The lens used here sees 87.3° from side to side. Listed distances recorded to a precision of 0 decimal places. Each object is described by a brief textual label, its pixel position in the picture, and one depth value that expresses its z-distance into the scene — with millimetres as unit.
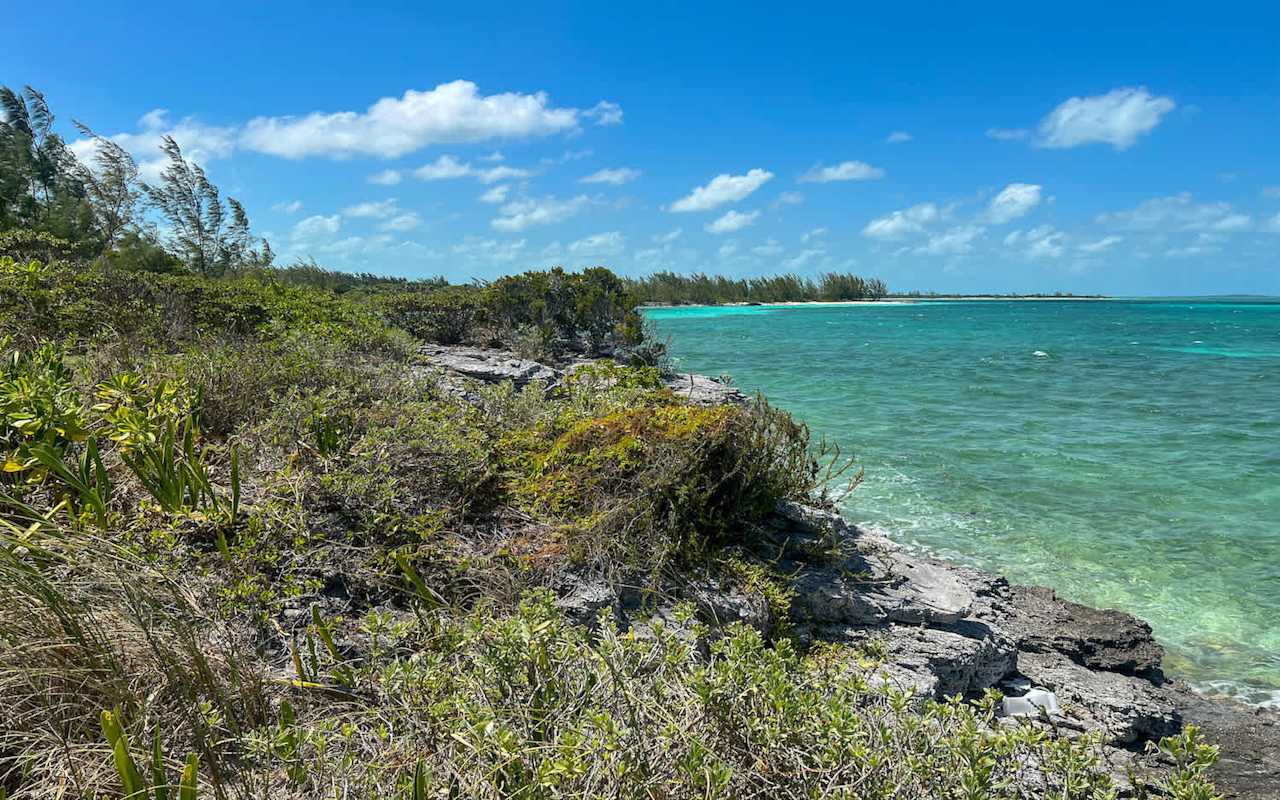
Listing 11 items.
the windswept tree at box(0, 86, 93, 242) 19052
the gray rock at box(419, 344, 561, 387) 9008
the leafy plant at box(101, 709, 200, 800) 1741
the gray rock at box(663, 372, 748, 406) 9133
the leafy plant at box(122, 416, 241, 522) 3207
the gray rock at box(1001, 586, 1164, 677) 4480
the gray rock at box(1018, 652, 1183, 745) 3744
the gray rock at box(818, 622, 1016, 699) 3570
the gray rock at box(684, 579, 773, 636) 3486
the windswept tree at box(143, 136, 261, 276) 23094
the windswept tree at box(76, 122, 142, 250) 21078
